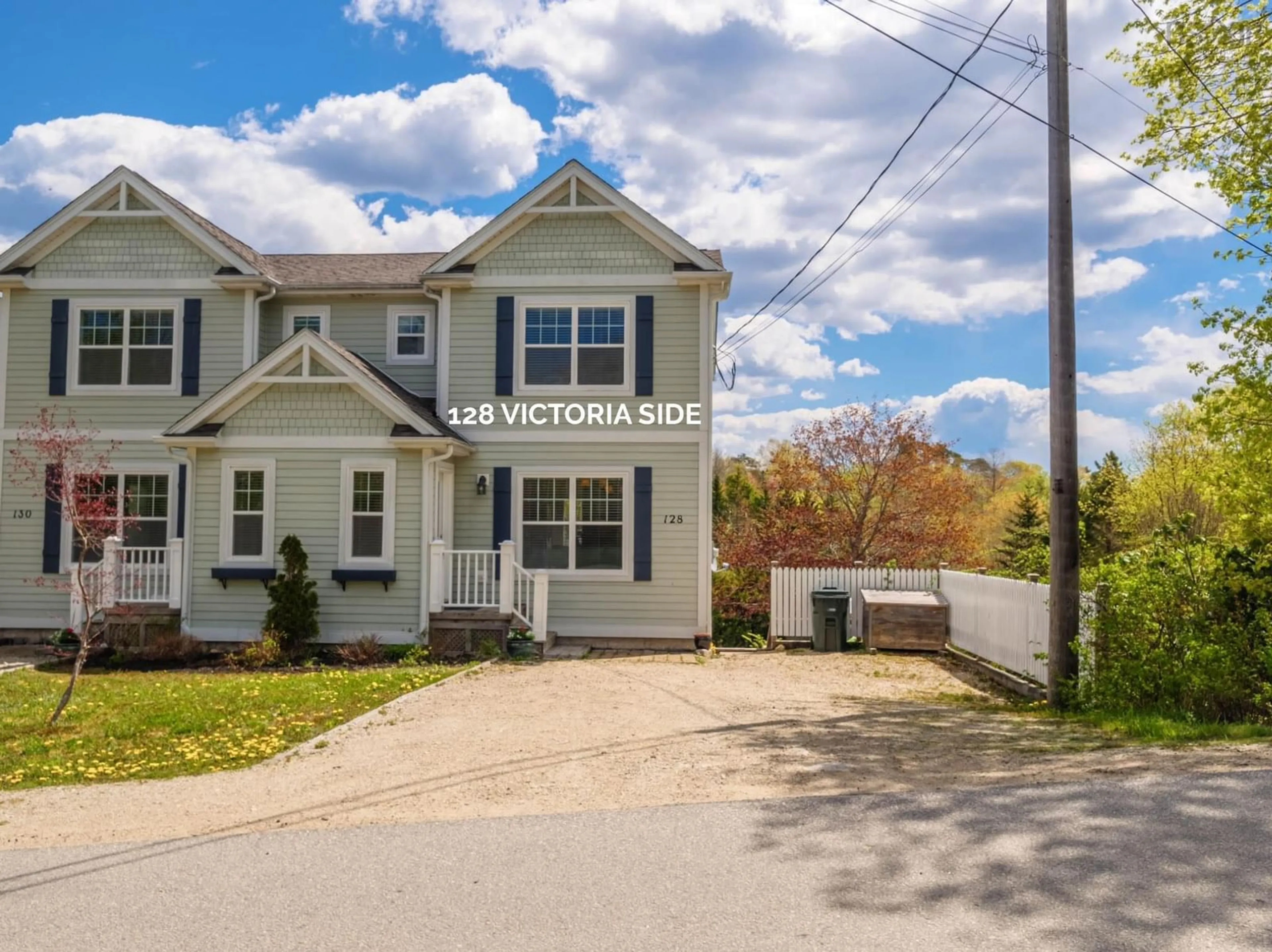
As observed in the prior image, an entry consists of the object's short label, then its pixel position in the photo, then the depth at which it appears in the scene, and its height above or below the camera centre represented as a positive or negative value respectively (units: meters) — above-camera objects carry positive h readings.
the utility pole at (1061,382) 10.75 +1.60
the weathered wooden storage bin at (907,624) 17.23 -1.59
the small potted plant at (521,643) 15.61 -1.82
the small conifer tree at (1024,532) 31.28 +0.00
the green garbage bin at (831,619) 17.75 -1.57
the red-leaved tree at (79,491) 10.51 +0.41
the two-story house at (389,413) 16.14 +1.88
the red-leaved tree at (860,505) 24.98 +0.64
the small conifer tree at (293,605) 15.42 -1.24
